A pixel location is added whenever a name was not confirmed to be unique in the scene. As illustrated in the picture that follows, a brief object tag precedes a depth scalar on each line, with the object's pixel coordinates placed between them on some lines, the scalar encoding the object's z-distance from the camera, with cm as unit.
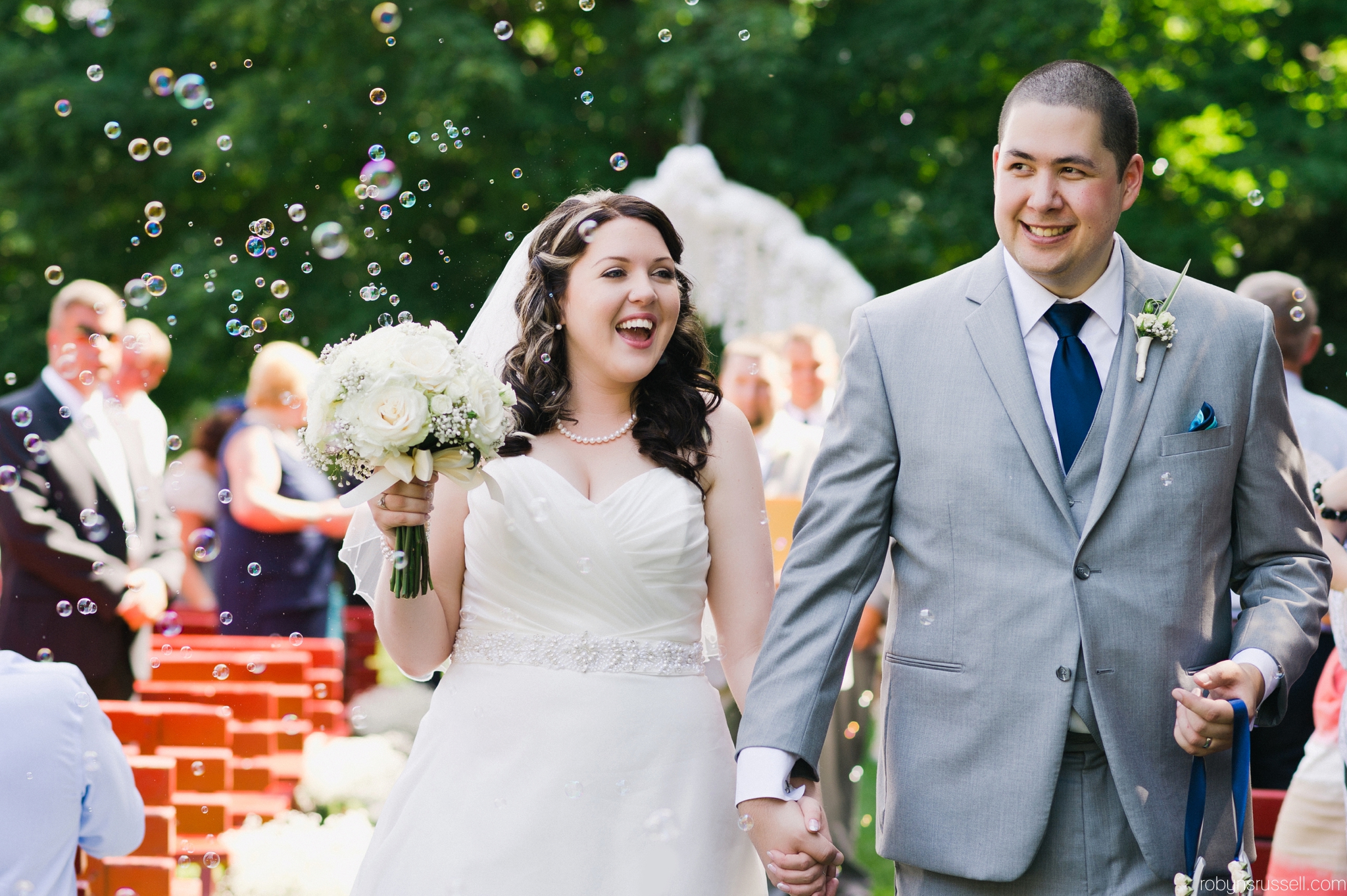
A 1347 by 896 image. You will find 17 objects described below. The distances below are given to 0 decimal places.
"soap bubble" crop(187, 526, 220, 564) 461
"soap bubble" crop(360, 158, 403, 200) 386
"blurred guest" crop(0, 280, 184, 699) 545
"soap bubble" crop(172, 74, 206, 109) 453
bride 291
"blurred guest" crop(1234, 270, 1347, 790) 514
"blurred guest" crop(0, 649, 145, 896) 324
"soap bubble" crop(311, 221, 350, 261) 409
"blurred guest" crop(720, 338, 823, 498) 636
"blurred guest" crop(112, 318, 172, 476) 585
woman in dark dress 683
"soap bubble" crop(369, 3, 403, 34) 429
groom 244
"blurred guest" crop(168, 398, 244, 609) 797
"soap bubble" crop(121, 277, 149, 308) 432
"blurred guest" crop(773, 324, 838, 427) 700
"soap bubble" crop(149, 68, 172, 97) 450
